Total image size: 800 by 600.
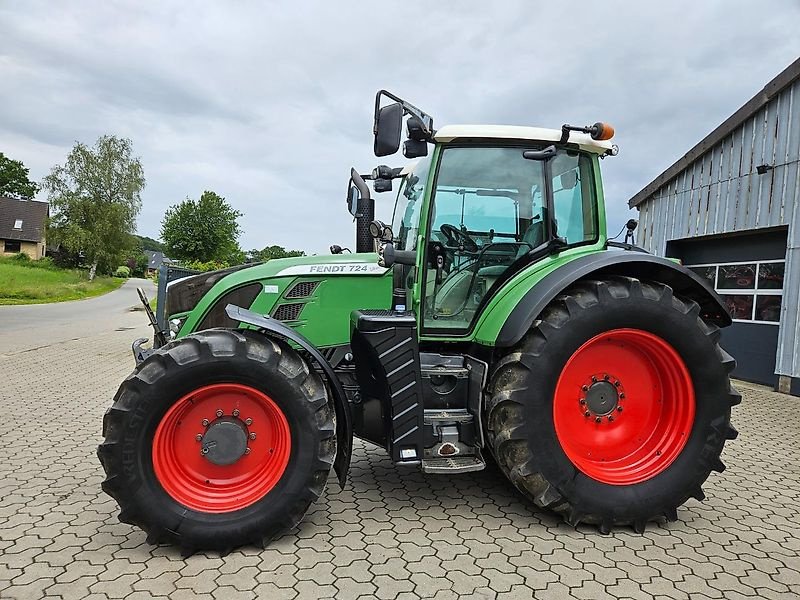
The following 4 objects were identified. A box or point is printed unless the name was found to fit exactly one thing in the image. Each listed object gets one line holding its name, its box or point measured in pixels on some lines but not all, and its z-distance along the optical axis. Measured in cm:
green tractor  320
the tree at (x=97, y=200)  4062
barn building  844
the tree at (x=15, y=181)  6038
